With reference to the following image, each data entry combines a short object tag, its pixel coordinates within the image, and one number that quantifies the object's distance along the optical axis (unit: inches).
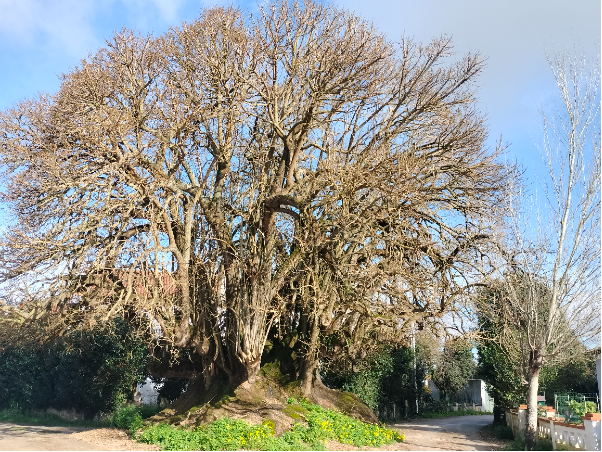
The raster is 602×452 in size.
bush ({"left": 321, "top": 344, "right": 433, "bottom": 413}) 754.8
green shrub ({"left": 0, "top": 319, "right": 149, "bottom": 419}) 736.3
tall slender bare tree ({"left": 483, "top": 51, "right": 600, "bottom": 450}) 441.7
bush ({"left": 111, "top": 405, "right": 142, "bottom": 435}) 540.4
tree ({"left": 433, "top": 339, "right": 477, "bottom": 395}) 1058.1
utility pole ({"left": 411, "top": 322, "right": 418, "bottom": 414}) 968.4
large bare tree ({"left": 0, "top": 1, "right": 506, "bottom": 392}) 479.5
